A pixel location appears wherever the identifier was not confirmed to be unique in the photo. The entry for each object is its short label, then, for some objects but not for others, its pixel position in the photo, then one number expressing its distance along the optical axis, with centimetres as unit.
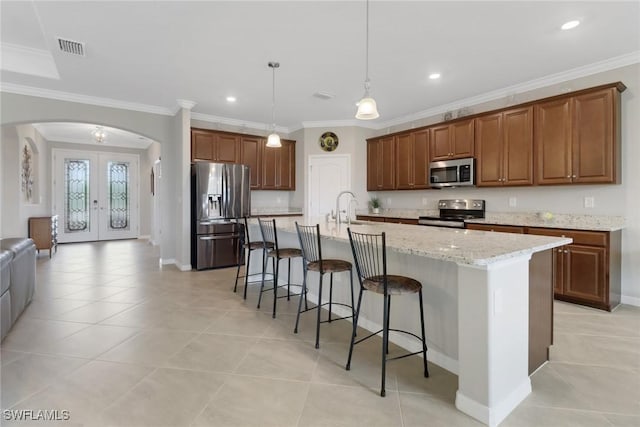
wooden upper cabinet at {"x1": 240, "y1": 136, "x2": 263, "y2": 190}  604
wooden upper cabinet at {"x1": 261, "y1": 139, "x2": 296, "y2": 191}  636
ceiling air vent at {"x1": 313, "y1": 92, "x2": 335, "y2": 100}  463
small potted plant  625
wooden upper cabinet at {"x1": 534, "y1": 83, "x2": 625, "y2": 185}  336
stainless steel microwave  460
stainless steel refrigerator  514
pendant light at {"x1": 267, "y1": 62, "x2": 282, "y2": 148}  367
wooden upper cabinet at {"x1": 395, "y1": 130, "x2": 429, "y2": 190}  526
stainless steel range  465
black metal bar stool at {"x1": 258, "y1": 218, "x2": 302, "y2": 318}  323
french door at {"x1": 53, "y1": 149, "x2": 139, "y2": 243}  818
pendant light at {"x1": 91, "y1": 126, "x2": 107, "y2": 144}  682
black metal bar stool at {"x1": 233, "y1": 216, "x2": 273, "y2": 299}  359
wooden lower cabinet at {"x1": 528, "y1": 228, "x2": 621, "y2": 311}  324
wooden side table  625
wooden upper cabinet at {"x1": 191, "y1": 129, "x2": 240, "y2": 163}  547
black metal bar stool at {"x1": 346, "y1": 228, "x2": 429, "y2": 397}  190
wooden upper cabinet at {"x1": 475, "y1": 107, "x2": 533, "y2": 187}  402
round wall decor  623
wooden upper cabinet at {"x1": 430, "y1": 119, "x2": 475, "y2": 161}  464
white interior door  618
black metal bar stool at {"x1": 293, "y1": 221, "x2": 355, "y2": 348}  257
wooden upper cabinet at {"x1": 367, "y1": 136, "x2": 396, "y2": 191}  577
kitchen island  162
